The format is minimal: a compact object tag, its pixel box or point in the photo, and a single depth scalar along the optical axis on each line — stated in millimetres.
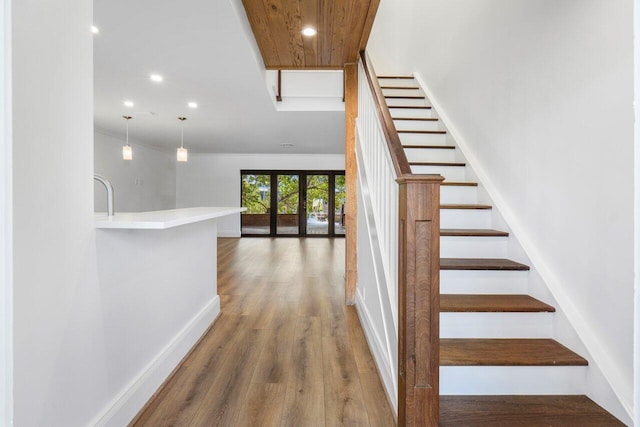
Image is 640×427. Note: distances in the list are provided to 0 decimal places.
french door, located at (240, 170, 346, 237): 9555
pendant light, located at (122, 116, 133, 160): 5258
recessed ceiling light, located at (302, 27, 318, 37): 2830
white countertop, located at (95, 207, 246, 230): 1479
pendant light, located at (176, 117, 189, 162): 5309
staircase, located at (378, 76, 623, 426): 1523
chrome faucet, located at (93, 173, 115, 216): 1663
